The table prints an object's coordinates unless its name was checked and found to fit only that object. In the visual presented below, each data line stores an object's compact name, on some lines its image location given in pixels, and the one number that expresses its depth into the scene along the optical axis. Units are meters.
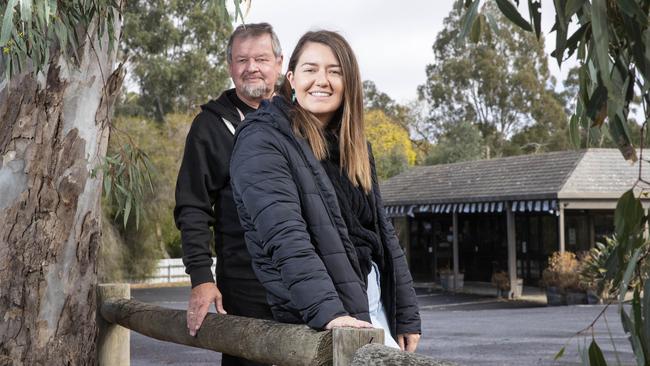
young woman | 2.47
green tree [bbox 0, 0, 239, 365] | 3.80
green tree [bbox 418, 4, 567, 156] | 45.75
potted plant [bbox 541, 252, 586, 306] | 19.33
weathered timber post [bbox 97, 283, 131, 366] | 4.21
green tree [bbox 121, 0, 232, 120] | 38.97
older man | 3.33
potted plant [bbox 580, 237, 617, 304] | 18.44
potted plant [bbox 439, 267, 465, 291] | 24.80
